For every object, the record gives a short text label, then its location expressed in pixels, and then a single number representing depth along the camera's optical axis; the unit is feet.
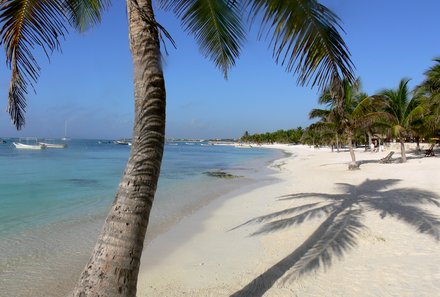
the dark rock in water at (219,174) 73.94
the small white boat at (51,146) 264.33
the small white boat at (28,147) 230.68
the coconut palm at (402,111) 73.20
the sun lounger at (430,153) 87.41
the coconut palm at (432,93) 75.10
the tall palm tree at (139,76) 8.63
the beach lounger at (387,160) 75.88
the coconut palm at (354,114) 63.00
